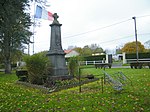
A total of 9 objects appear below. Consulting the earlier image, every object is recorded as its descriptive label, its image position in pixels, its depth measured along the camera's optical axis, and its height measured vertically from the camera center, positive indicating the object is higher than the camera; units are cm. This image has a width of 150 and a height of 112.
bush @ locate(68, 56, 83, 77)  1178 -42
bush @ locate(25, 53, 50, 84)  965 -44
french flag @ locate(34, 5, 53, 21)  996 +302
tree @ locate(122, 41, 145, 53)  4994 +398
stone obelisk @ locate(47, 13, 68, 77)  1060 +41
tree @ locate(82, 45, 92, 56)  5316 +301
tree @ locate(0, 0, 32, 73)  623 +193
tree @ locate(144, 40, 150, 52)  5329 +509
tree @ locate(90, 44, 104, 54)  6329 +486
